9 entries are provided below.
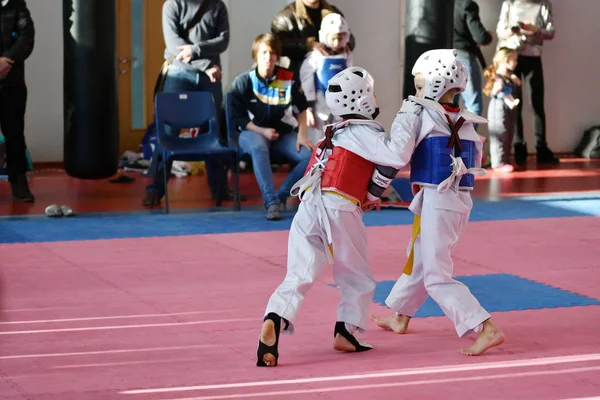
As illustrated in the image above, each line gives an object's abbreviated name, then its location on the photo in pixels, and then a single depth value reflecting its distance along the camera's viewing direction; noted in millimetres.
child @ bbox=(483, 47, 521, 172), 23984
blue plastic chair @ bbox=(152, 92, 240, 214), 17937
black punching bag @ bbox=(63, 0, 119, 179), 19156
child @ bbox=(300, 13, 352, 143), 18687
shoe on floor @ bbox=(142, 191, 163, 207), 18250
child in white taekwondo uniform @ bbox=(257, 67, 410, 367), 9367
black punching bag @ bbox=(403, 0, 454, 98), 20344
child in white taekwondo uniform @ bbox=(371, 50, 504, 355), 9445
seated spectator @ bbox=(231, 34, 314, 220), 17703
